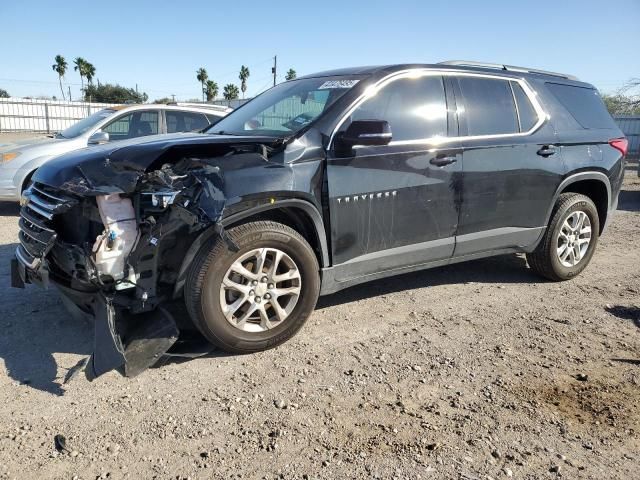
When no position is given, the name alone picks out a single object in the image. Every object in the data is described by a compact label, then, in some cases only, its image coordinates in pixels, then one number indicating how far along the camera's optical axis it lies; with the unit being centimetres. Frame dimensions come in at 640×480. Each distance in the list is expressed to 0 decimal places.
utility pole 4156
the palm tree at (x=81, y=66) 6875
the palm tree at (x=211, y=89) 6888
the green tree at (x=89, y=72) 6884
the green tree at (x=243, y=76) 7546
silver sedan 744
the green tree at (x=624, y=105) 2457
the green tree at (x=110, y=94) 6150
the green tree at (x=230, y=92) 6892
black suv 316
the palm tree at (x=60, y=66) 7375
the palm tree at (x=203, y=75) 7038
